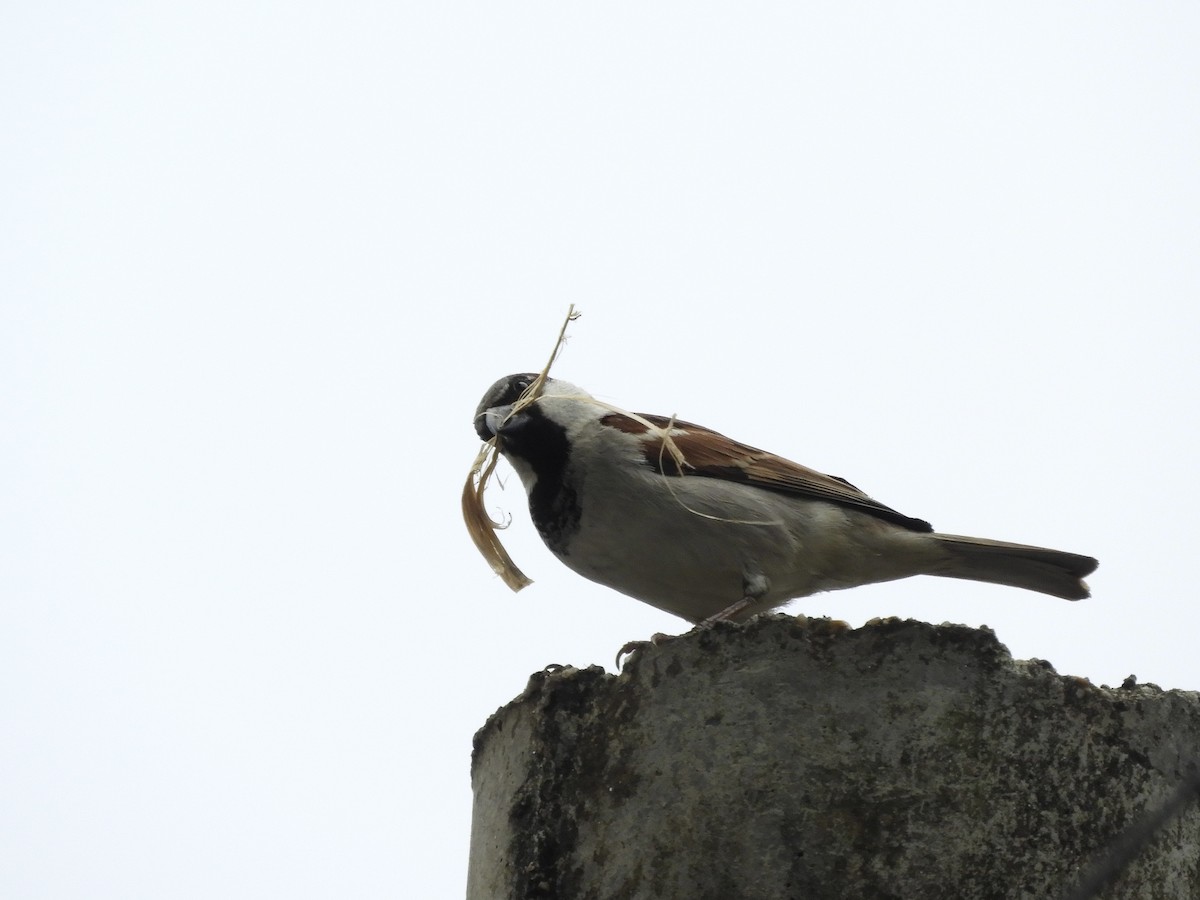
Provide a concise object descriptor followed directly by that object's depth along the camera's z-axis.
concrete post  5.29
